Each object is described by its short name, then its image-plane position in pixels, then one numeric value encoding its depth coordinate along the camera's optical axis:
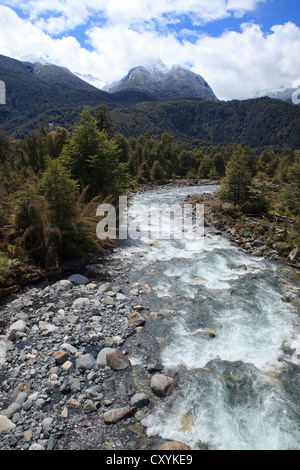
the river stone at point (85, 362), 6.34
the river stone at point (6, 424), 4.76
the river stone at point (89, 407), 5.27
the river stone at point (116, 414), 5.11
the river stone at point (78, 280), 10.88
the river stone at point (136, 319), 8.25
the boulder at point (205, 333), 7.79
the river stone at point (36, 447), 4.47
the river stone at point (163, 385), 5.78
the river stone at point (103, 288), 10.23
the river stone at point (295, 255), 14.05
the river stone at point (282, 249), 14.85
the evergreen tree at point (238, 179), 23.95
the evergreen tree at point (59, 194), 11.72
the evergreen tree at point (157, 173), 60.97
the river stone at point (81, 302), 9.08
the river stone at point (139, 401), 5.48
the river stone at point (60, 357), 6.38
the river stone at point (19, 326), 7.47
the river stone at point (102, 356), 6.56
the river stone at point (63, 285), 10.26
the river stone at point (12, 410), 5.01
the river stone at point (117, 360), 6.49
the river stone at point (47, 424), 4.82
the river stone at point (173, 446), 4.69
